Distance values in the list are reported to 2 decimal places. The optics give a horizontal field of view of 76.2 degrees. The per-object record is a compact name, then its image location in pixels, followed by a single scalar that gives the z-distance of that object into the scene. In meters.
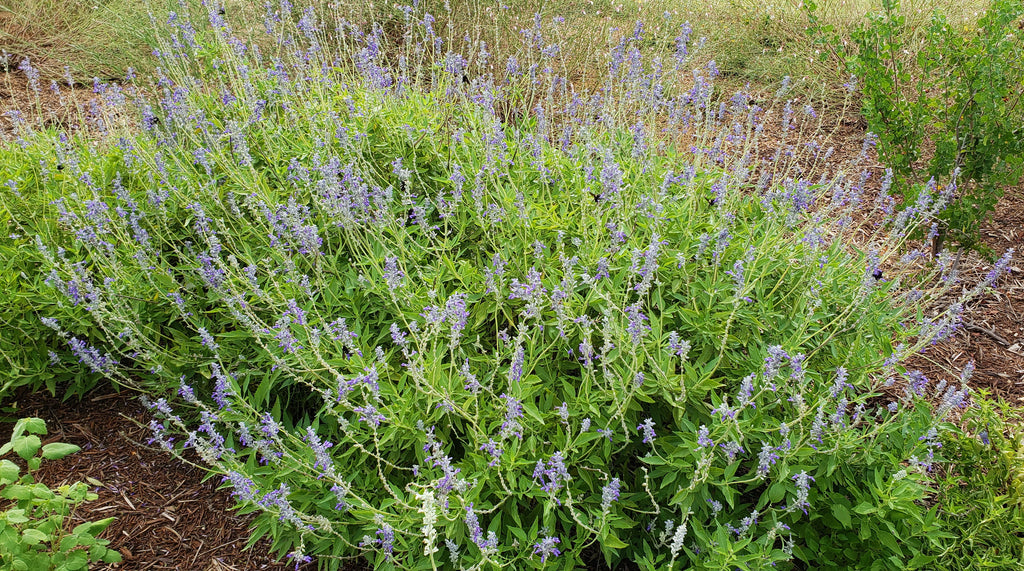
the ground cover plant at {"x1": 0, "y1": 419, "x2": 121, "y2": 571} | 1.90
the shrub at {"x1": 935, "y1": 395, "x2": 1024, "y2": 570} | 2.19
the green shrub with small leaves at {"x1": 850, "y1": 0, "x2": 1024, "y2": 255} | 3.87
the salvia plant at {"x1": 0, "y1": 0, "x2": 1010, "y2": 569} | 2.27
